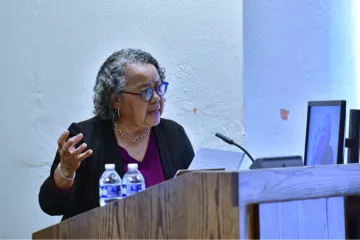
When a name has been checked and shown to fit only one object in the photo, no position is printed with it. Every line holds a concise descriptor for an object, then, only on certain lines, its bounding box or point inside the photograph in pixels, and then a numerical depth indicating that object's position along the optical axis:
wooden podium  3.90
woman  4.85
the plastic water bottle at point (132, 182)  4.62
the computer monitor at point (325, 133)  4.56
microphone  4.57
